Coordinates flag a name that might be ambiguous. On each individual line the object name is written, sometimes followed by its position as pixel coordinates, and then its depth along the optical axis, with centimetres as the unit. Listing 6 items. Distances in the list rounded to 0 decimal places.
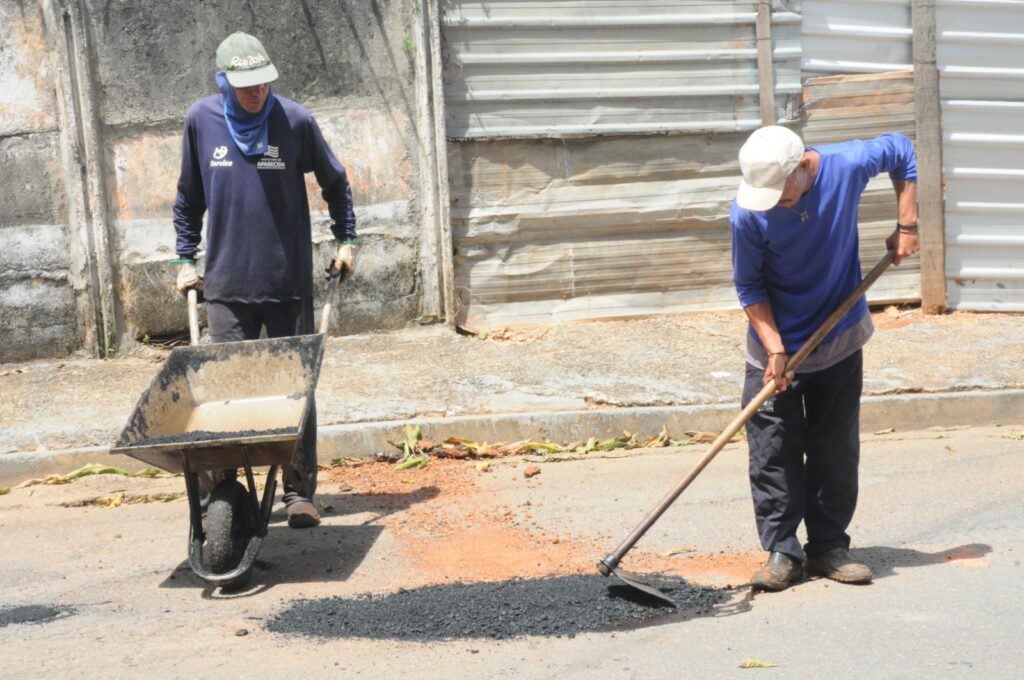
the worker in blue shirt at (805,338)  959
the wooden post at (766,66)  1967
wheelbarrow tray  1126
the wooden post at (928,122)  1992
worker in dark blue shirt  1201
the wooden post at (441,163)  1867
